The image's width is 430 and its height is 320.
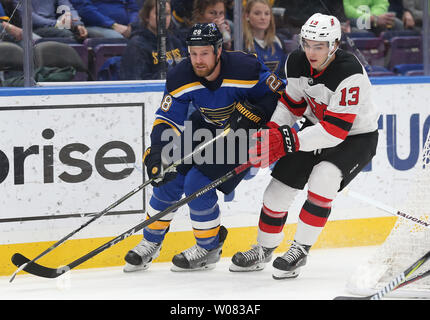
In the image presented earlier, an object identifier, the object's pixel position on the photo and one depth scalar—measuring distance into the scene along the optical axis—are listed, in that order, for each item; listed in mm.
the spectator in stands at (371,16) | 8820
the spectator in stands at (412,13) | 9062
